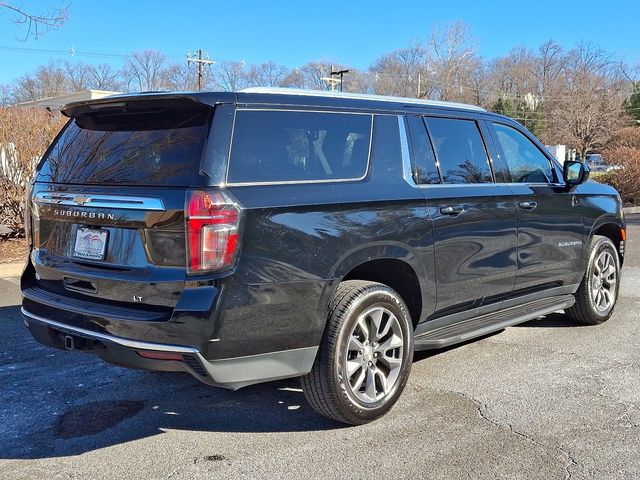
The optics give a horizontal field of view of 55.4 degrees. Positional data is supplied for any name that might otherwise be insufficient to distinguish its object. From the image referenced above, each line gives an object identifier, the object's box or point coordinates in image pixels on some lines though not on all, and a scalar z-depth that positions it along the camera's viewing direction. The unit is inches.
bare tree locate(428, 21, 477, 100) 2378.2
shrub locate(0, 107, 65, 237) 371.9
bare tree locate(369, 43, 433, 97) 2429.9
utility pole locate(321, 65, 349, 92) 2009.1
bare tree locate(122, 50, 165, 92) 2417.8
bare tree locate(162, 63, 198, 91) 2138.3
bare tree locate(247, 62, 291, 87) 2630.4
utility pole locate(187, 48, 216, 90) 1850.4
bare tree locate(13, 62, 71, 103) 2351.1
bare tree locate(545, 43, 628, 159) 1413.6
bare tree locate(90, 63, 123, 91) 2463.1
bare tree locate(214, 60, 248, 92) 2619.6
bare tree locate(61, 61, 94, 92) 2466.8
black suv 121.0
